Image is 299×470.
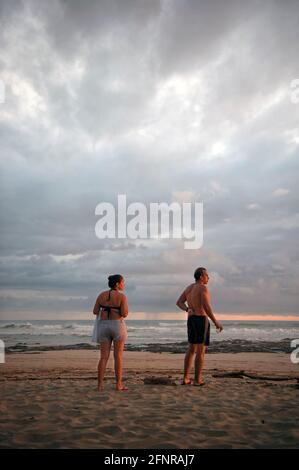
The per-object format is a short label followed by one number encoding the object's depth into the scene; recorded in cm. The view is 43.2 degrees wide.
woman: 654
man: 694
